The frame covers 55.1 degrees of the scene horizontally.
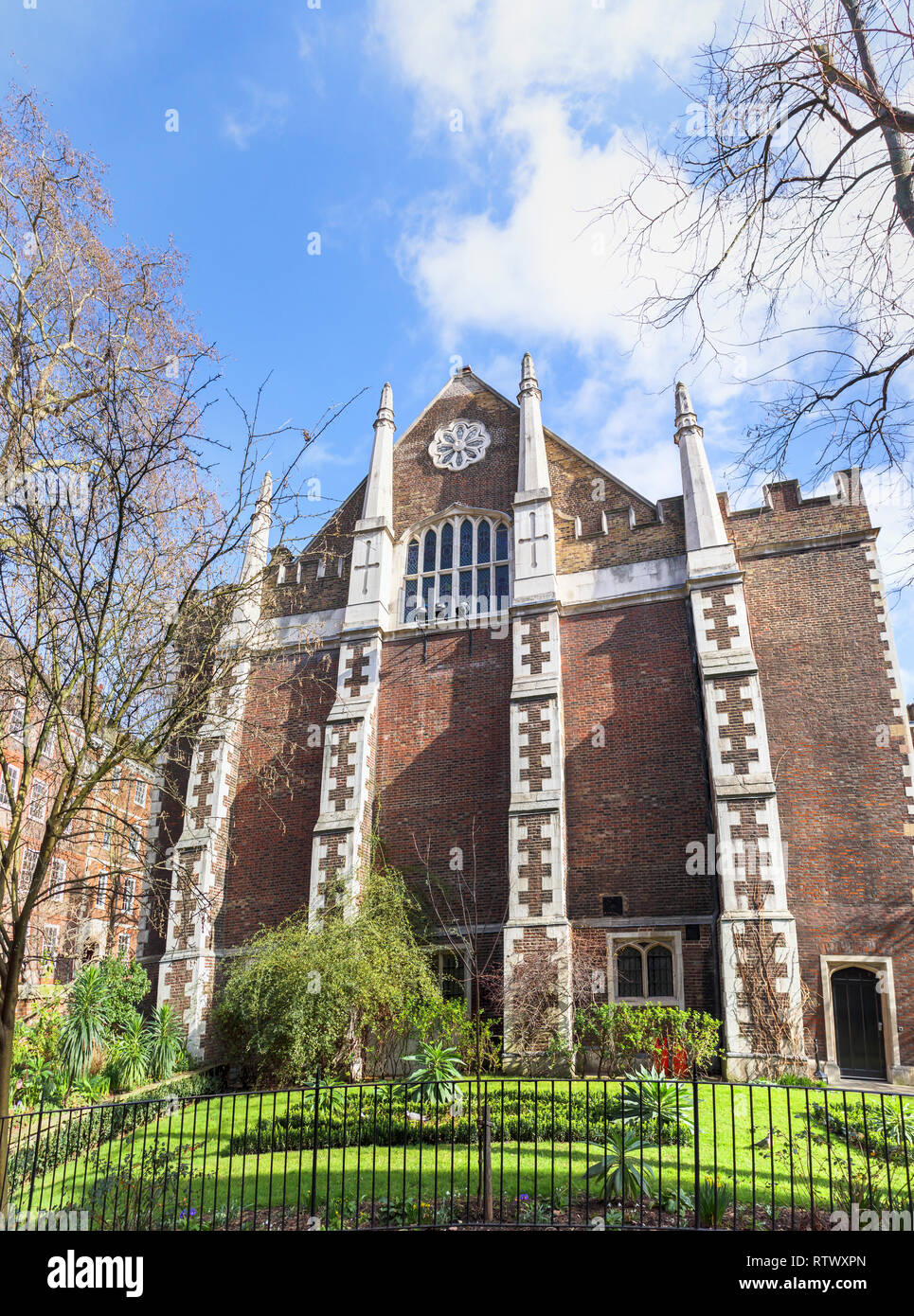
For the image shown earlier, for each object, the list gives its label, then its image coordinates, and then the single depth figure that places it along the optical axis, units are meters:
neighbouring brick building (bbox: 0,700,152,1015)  8.20
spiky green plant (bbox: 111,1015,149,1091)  15.30
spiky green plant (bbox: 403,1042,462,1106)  11.20
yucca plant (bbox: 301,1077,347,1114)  11.65
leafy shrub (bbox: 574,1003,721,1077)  13.56
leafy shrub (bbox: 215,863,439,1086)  14.62
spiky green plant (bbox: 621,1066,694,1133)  9.14
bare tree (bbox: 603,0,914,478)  6.34
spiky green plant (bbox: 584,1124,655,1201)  7.61
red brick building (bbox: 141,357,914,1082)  15.01
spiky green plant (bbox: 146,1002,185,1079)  15.81
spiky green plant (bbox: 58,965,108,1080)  15.70
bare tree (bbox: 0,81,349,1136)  7.92
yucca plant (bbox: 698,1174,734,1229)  7.22
